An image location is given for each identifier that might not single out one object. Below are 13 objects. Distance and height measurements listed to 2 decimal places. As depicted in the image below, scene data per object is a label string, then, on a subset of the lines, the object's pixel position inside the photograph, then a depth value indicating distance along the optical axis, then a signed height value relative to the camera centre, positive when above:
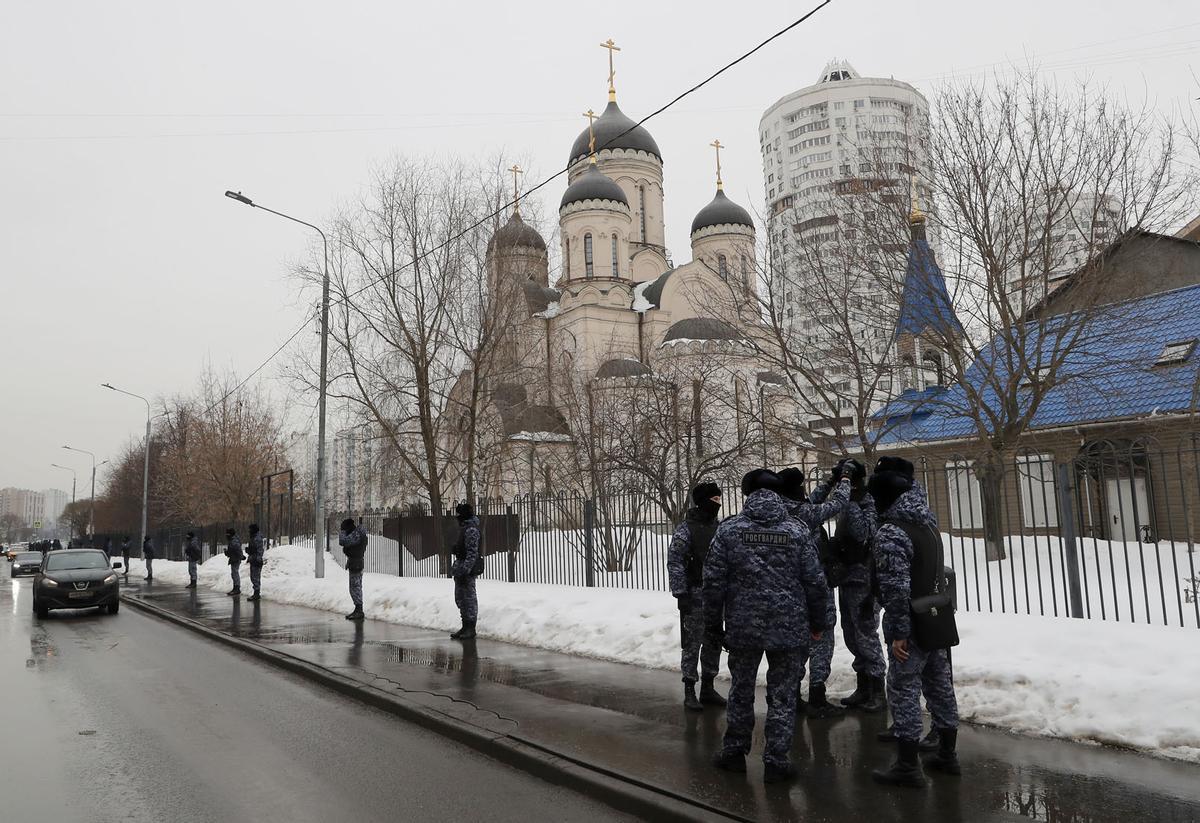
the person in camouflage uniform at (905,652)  4.73 -0.84
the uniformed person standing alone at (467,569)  11.06 -0.66
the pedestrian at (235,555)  19.86 -0.72
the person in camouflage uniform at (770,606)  4.81 -0.55
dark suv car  16.42 -1.07
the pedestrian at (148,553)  28.34 -0.88
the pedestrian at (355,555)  13.94 -0.54
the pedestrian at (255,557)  18.53 -0.71
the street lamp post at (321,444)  18.83 +1.83
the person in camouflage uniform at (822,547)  5.96 -0.28
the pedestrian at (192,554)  23.53 -0.77
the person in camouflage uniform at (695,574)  6.73 -0.49
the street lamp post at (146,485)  37.31 +2.05
